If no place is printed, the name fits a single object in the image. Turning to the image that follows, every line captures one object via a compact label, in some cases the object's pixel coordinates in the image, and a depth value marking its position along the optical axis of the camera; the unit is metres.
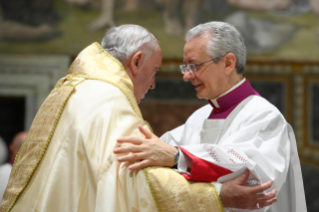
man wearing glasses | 4.15
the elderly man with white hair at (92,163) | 3.93
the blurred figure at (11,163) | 8.11
